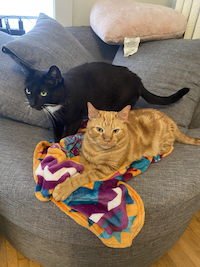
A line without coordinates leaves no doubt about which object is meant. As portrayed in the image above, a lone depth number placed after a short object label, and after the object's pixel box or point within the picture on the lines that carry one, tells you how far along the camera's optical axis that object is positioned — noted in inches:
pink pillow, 58.1
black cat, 37.9
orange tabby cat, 35.5
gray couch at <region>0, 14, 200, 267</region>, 31.4
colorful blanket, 29.5
